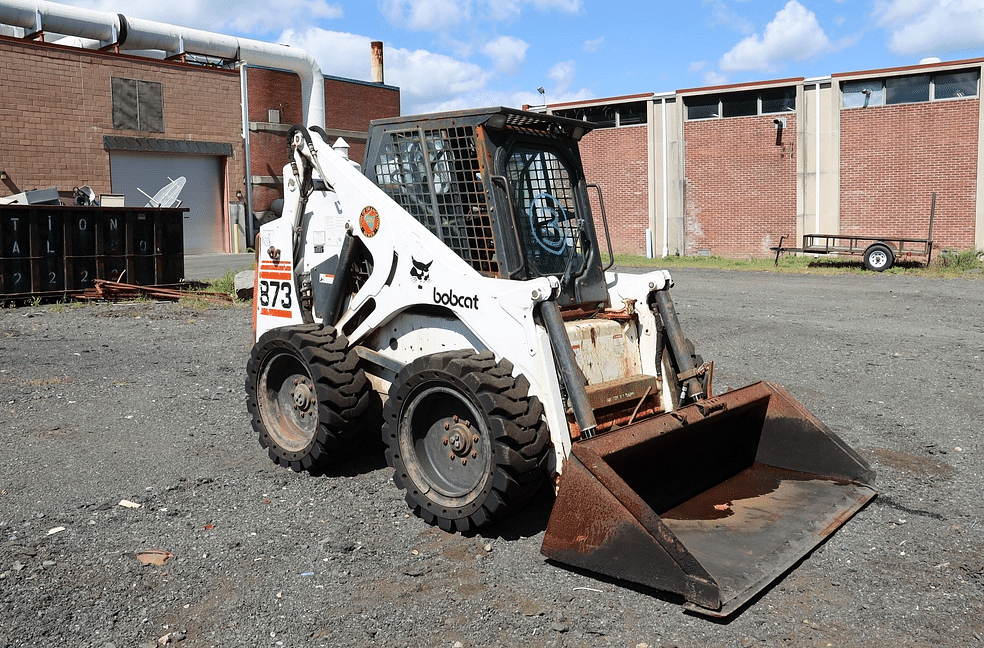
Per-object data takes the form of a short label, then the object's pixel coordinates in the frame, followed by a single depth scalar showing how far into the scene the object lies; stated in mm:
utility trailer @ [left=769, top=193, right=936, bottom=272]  25422
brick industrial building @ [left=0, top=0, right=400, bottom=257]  25984
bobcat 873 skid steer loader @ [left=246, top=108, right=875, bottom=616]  4234
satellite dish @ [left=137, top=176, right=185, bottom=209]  17156
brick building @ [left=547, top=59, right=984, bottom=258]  28000
